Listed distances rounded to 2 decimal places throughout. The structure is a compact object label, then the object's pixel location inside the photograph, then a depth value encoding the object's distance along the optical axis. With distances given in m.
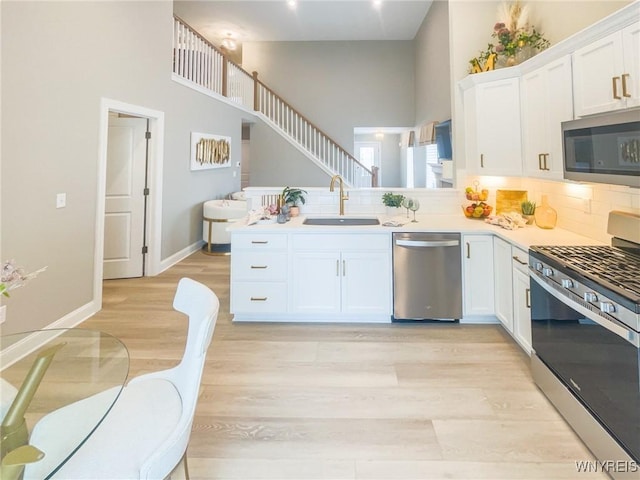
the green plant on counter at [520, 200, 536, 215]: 3.20
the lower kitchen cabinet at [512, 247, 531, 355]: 2.46
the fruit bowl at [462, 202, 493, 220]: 3.50
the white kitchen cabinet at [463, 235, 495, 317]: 3.09
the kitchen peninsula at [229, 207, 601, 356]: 3.10
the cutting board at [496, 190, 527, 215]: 3.40
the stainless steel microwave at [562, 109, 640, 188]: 1.65
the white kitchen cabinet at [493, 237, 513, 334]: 2.78
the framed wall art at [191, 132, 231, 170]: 5.64
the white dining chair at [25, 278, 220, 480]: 1.07
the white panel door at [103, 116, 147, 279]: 4.51
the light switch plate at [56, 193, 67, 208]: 2.93
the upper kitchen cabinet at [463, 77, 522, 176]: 3.09
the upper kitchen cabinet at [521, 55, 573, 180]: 2.42
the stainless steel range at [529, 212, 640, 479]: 1.40
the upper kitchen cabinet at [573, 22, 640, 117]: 1.82
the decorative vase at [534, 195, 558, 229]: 2.96
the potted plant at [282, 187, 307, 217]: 3.66
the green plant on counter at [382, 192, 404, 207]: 3.57
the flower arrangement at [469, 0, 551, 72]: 3.23
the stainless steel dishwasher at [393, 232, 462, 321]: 3.07
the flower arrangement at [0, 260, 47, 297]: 1.14
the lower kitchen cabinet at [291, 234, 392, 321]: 3.13
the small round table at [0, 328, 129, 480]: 1.04
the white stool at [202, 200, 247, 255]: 5.79
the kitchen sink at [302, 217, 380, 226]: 3.56
